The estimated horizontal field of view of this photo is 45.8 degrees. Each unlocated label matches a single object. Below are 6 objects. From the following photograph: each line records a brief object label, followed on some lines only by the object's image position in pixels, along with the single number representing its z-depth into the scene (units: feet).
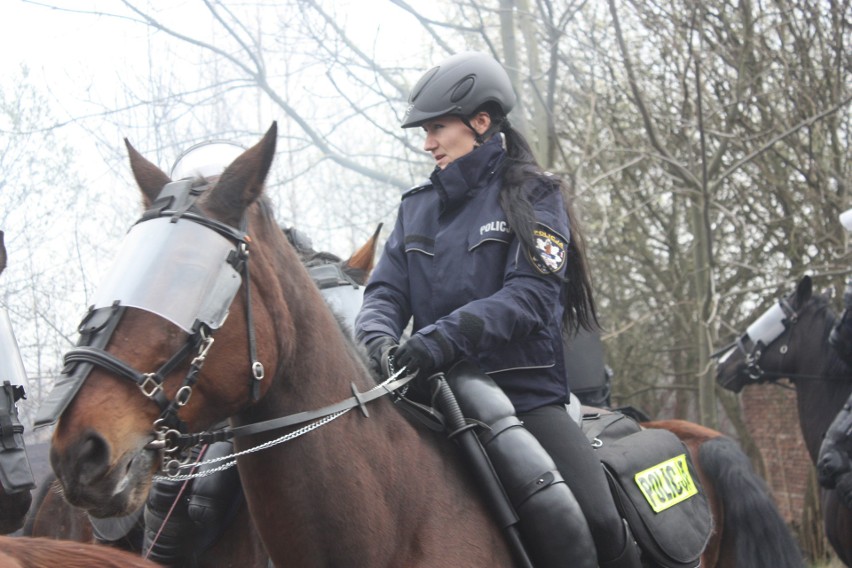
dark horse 23.90
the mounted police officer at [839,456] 20.04
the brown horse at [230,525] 12.91
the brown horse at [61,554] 6.72
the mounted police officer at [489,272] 10.30
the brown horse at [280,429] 7.55
